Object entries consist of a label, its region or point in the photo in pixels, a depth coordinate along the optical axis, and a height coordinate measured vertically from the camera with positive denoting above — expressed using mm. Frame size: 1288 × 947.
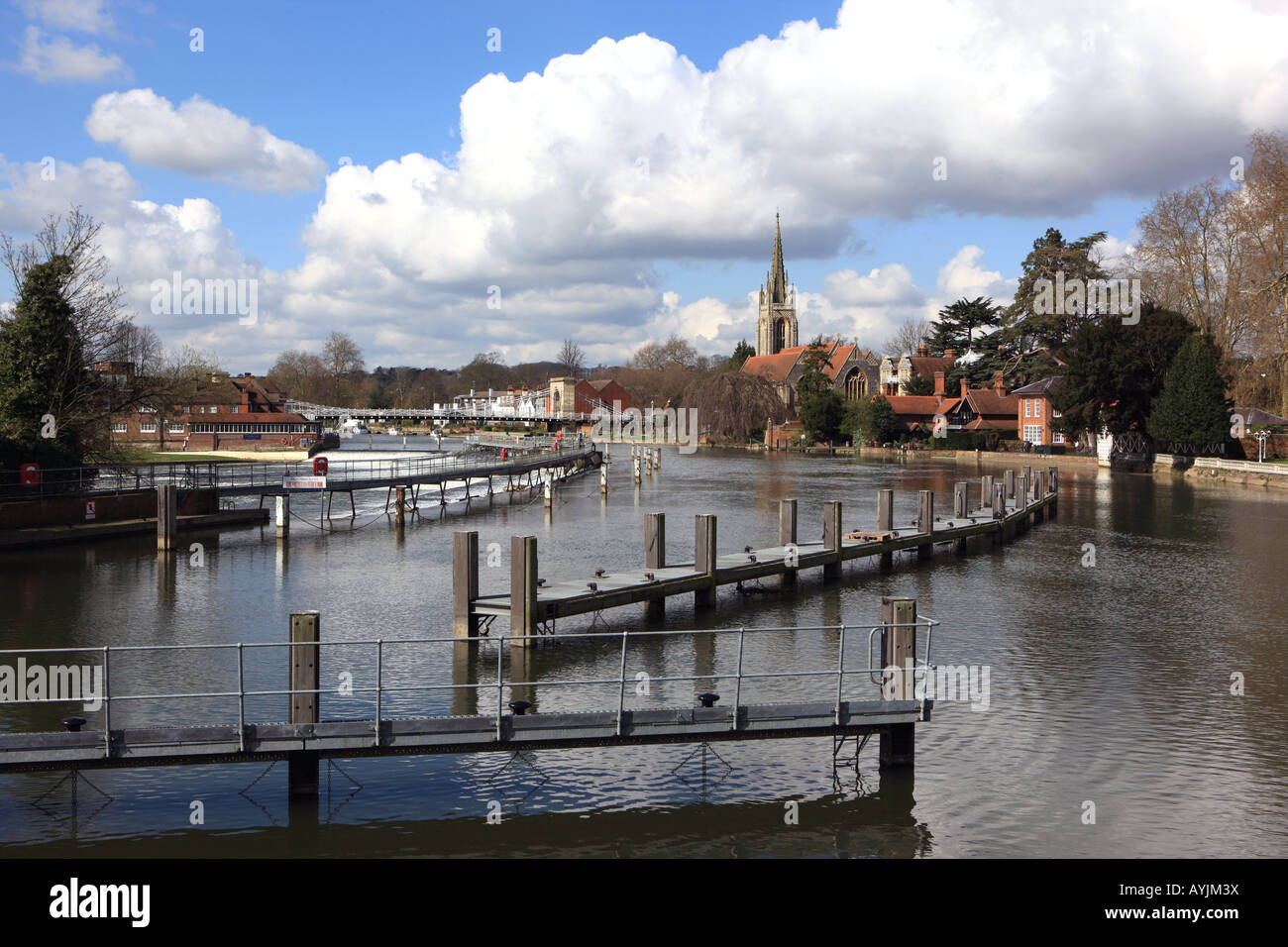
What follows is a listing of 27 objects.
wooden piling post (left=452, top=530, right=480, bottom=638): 18500 -2632
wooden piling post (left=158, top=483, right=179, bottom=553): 31016 -2356
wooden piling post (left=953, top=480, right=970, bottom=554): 33903 -2023
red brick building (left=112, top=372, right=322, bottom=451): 94188 +1062
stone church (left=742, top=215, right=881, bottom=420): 140250 +11810
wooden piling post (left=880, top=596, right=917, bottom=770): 12625 -2772
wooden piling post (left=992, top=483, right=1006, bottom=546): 34750 -2208
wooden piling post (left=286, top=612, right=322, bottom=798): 11461 -2736
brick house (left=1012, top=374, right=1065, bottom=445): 87562 +2265
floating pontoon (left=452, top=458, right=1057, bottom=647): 18328 -2806
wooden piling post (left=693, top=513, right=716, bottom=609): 22078 -2240
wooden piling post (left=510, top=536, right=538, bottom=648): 17984 -2636
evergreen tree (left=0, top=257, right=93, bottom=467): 34344 +2131
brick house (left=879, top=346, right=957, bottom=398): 121812 +8697
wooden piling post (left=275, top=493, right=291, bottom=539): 34562 -2639
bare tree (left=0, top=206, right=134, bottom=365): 36750 +4684
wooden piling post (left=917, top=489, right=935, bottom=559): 29938 -2126
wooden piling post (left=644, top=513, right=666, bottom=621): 22453 -2193
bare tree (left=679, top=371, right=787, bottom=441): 111938 +3574
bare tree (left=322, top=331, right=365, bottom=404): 161625 +12124
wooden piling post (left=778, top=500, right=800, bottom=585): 26516 -2141
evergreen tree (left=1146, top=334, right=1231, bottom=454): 61062 +2358
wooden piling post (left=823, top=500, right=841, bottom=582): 26156 -2248
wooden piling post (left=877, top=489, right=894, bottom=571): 30078 -2083
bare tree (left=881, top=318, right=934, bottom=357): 153625 +14026
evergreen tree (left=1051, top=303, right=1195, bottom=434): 67062 +4549
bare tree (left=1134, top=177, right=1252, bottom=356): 67250 +11860
